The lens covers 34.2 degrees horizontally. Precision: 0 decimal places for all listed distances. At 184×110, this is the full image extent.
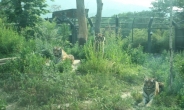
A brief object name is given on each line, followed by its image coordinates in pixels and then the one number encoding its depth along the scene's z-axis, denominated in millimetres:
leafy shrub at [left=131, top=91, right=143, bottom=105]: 7586
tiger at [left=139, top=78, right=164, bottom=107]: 7359
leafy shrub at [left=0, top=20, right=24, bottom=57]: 12086
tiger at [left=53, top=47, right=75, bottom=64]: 11507
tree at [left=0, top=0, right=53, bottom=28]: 14234
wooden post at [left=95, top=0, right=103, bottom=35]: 16219
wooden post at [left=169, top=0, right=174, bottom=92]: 7695
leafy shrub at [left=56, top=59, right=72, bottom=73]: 9641
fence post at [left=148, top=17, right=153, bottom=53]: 16431
